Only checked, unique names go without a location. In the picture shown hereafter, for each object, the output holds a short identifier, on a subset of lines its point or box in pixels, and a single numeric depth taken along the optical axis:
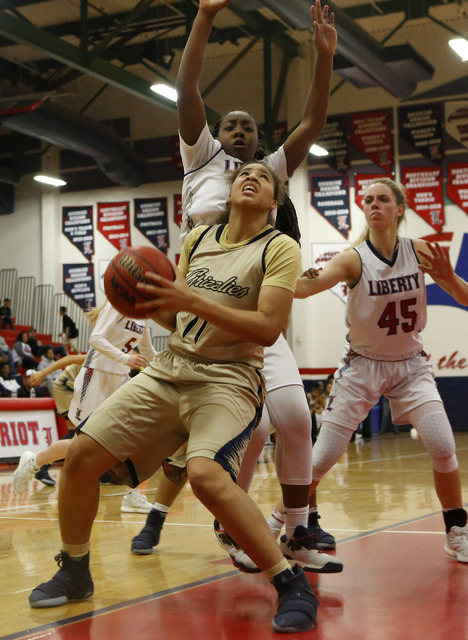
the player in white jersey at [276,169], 3.49
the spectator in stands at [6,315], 19.95
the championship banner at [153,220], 21.14
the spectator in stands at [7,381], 12.88
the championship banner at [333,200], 19.25
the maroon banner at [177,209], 21.03
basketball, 2.67
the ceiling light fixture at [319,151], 17.81
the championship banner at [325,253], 19.22
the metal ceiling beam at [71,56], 13.29
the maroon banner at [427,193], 18.62
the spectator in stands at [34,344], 17.92
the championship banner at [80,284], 21.84
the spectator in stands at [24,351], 15.34
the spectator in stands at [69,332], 20.55
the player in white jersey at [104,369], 6.03
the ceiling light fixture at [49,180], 20.58
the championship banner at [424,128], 18.52
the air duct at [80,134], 16.94
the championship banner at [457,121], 18.34
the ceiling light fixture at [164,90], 14.74
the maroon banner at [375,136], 19.02
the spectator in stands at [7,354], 14.81
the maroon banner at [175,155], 20.86
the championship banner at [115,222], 21.64
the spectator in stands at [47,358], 15.95
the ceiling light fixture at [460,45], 13.58
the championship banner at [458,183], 18.40
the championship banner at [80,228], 21.98
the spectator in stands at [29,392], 13.11
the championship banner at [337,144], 19.36
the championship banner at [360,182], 19.12
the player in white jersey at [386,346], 3.98
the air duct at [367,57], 13.30
